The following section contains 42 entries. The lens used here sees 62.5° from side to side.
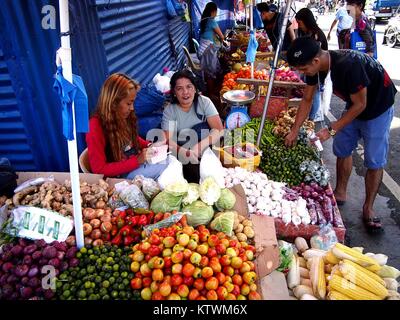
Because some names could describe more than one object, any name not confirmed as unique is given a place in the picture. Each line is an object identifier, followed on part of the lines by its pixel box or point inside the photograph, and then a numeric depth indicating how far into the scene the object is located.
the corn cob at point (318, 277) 2.39
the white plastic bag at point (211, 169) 3.30
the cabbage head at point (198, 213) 2.60
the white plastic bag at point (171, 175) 3.07
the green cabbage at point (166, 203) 2.70
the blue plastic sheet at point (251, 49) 4.76
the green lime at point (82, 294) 1.97
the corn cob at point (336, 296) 2.26
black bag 2.79
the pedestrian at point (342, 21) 7.67
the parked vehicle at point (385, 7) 19.62
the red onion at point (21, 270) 2.05
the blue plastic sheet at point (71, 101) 1.73
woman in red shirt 3.02
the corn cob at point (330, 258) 2.56
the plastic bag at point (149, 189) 2.92
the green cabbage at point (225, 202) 2.82
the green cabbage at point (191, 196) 2.77
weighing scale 4.66
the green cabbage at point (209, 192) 2.77
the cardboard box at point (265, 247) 2.36
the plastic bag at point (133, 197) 2.74
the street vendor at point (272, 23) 6.98
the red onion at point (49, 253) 2.13
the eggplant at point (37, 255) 2.13
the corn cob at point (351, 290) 2.26
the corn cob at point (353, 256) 2.44
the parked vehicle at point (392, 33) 12.99
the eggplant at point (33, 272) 2.06
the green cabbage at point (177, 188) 2.76
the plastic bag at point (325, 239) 2.98
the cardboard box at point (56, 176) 3.04
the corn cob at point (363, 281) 2.28
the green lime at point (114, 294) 2.00
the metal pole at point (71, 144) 1.71
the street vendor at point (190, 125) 3.75
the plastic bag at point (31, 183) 2.81
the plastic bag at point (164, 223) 2.42
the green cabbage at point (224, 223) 2.53
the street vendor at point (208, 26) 9.18
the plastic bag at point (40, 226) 2.30
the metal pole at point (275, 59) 3.46
